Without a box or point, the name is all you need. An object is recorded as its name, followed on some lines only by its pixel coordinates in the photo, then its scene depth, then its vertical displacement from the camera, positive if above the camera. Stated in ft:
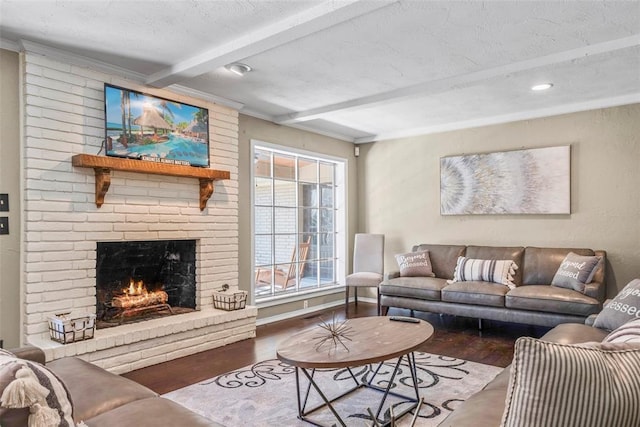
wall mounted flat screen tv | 11.46 +2.69
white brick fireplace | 10.14 +0.10
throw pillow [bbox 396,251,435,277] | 17.26 -1.85
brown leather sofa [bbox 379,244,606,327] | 13.02 -2.46
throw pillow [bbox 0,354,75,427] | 3.65 -1.56
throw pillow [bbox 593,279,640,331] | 8.32 -1.84
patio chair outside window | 17.25 -2.18
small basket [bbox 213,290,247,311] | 13.71 -2.56
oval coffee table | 7.28 -2.35
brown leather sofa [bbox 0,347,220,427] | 5.32 -2.46
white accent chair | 18.80 -1.69
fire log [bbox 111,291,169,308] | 12.53 -2.37
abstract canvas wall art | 15.83 +1.43
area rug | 8.41 -3.86
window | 17.21 -0.03
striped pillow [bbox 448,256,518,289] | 15.24 -1.90
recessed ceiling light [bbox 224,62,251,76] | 11.41 +4.13
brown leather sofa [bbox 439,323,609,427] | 4.79 -2.30
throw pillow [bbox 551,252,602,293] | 13.46 -1.73
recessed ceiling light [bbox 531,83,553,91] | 13.26 +4.14
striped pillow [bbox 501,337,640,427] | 3.32 -1.35
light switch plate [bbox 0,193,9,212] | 9.90 +0.48
